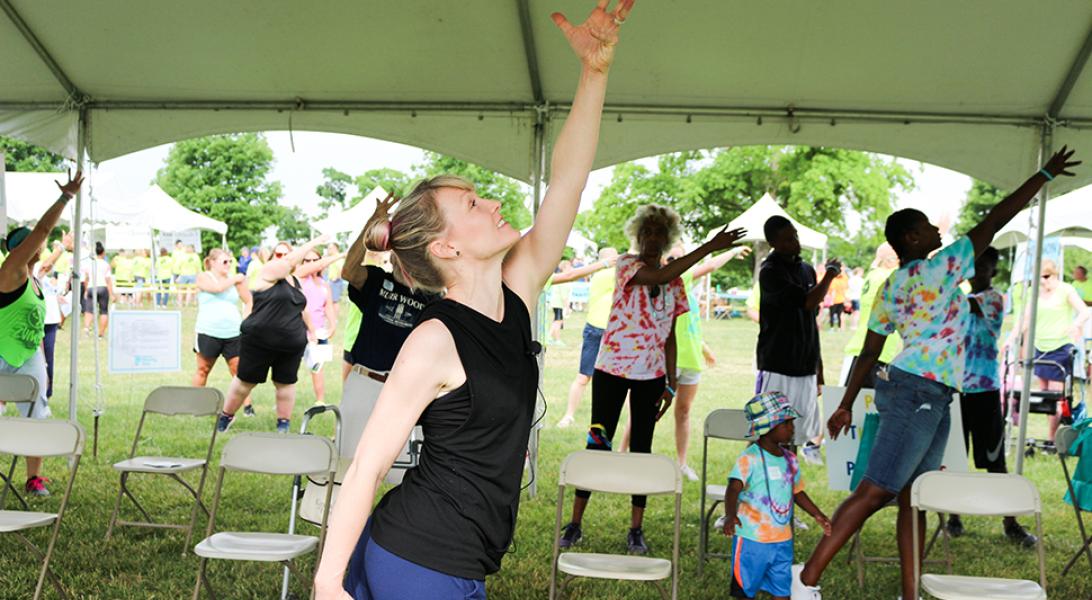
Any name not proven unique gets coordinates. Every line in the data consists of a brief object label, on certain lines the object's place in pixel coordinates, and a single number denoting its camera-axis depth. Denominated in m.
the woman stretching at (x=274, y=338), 7.73
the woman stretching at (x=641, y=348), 5.20
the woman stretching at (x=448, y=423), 1.69
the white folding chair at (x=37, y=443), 4.27
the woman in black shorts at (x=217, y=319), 8.75
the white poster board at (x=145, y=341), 7.93
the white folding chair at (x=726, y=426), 5.27
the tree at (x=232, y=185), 48.72
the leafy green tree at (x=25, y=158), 37.81
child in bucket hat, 4.30
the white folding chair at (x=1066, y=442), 5.00
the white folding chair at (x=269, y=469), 3.88
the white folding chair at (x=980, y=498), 3.88
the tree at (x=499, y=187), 40.00
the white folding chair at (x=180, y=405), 5.46
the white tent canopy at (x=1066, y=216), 11.20
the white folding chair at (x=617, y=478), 4.02
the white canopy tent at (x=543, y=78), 5.27
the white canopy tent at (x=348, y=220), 19.28
